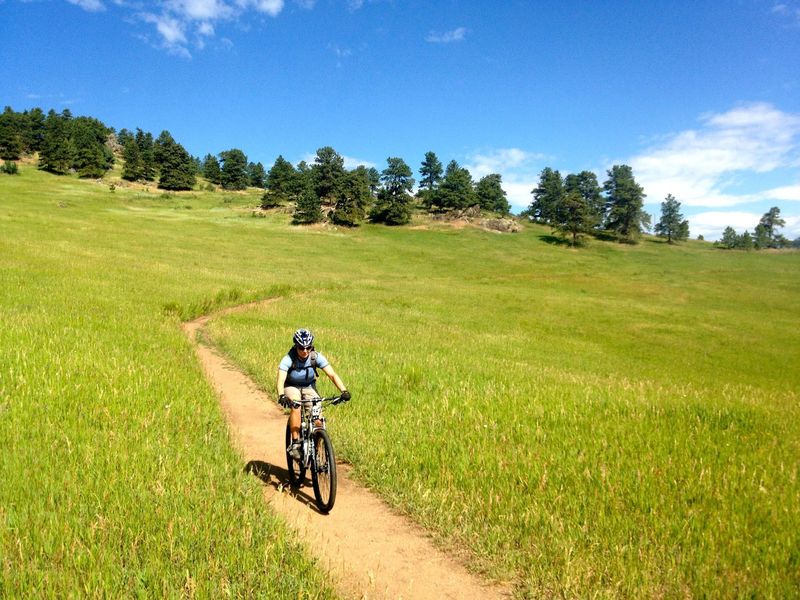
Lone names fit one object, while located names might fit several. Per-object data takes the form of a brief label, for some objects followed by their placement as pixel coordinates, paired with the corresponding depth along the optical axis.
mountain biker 7.36
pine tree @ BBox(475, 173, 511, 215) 124.44
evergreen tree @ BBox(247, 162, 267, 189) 168.38
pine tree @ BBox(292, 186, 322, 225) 95.69
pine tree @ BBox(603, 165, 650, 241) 113.31
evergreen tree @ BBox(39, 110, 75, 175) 116.94
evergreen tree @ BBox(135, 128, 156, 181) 126.69
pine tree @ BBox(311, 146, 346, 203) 104.73
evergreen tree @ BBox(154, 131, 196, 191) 121.50
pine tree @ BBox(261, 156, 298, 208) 109.69
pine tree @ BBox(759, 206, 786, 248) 144.62
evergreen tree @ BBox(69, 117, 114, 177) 118.61
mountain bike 6.63
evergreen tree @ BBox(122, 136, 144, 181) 124.06
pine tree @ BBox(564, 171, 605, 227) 119.75
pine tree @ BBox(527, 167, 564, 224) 142.62
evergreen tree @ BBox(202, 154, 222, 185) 145.75
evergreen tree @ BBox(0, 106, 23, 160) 121.69
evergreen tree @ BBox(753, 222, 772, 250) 137.94
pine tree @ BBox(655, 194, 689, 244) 125.81
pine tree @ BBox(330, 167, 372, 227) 100.44
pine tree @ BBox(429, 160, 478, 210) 113.69
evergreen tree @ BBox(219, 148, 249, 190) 141.75
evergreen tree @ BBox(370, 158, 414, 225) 107.19
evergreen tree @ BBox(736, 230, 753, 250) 124.54
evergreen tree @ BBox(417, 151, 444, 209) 135.38
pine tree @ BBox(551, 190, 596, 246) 100.38
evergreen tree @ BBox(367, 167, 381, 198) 130.25
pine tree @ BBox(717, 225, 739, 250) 130.99
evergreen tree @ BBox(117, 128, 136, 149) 181.49
